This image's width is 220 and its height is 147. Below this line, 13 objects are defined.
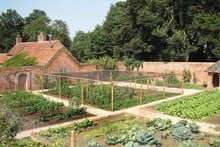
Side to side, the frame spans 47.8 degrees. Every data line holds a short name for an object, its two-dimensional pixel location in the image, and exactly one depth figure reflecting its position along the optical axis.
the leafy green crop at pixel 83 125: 11.74
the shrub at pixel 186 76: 25.46
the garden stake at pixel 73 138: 8.11
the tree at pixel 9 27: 52.70
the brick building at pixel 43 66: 21.87
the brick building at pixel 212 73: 21.99
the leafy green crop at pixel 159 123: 11.33
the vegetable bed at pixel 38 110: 13.73
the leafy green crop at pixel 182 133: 9.71
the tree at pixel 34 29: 51.72
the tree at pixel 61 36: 52.40
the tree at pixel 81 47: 35.32
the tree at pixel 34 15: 61.95
